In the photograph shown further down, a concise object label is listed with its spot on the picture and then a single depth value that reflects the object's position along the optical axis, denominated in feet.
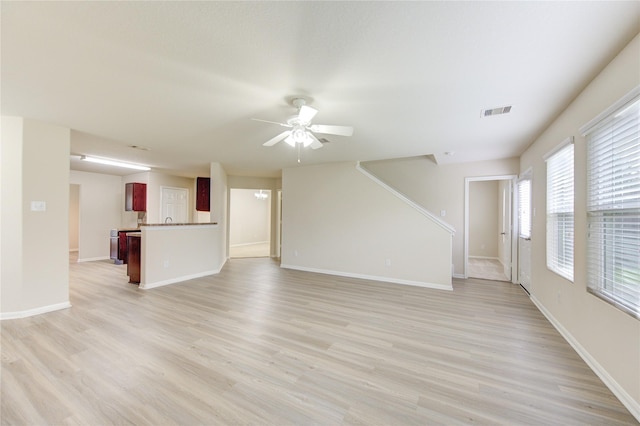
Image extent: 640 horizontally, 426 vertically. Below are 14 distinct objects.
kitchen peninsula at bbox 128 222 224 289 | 13.82
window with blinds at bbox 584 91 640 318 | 5.42
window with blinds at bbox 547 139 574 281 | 8.56
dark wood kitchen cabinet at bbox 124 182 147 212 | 21.89
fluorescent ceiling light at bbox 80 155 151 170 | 17.05
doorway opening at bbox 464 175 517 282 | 22.95
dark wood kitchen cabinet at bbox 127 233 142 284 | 14.47
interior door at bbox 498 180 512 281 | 16.52
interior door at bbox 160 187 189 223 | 23.94
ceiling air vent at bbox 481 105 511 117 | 8.63
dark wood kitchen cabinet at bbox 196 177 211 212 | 21.97
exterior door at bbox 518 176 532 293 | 13.79
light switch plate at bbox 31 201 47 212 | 10.10
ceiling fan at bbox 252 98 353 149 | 7.58
